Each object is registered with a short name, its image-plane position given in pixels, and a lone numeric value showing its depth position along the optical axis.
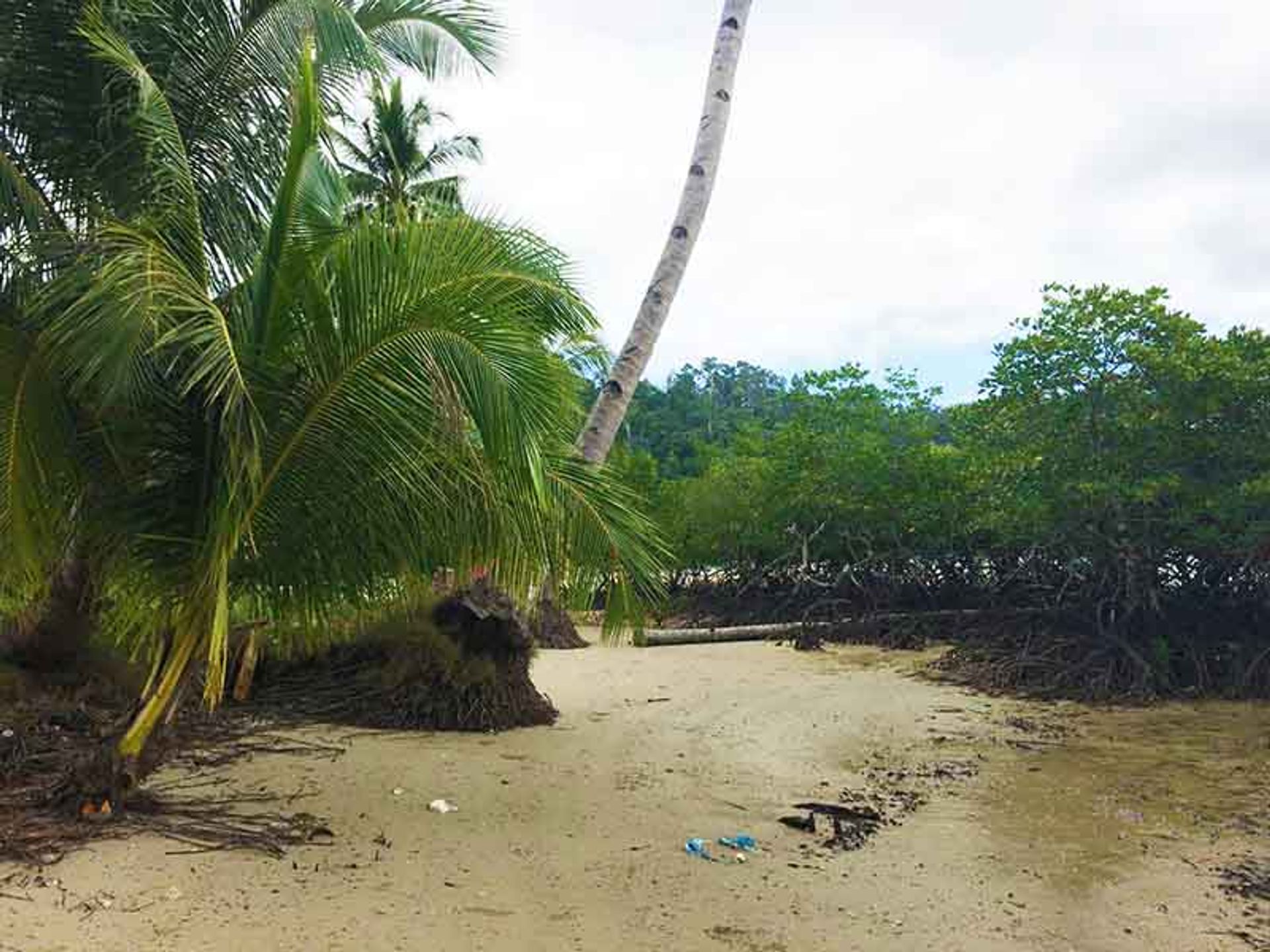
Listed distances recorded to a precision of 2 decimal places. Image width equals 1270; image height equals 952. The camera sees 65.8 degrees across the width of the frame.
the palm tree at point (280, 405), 4.38
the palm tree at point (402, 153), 18.95
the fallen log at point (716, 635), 15.86
